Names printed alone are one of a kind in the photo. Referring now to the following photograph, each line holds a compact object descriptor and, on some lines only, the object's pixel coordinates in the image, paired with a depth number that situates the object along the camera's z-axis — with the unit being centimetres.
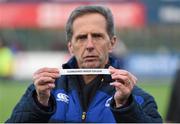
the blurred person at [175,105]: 618
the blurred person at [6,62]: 2385
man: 352
